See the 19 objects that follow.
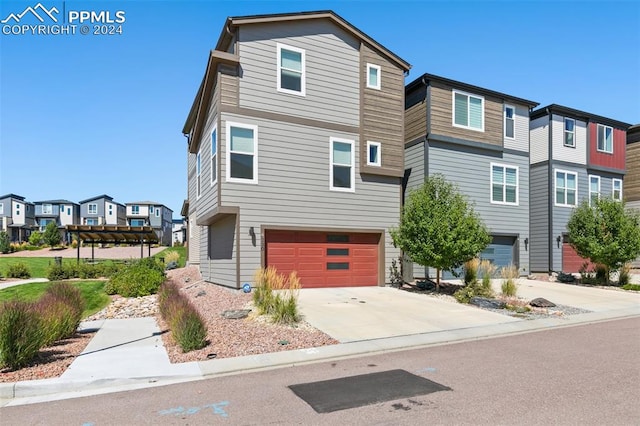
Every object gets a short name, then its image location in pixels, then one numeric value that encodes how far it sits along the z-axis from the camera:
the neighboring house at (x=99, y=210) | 67.25
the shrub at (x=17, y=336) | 6.70
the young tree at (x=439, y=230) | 14.38
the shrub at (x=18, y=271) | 22.51
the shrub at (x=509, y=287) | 14.97
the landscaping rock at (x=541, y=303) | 13.37
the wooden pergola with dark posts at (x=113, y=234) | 25.88
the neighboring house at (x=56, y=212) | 66.62
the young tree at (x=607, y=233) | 18.36
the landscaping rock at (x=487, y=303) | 12.94
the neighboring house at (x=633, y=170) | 26.98
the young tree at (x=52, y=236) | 49.19
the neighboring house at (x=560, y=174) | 22.55
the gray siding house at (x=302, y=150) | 14.42
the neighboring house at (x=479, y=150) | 18.78
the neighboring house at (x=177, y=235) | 72.97
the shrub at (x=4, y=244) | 44.09
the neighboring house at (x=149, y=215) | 67.28
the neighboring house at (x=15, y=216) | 65.06
